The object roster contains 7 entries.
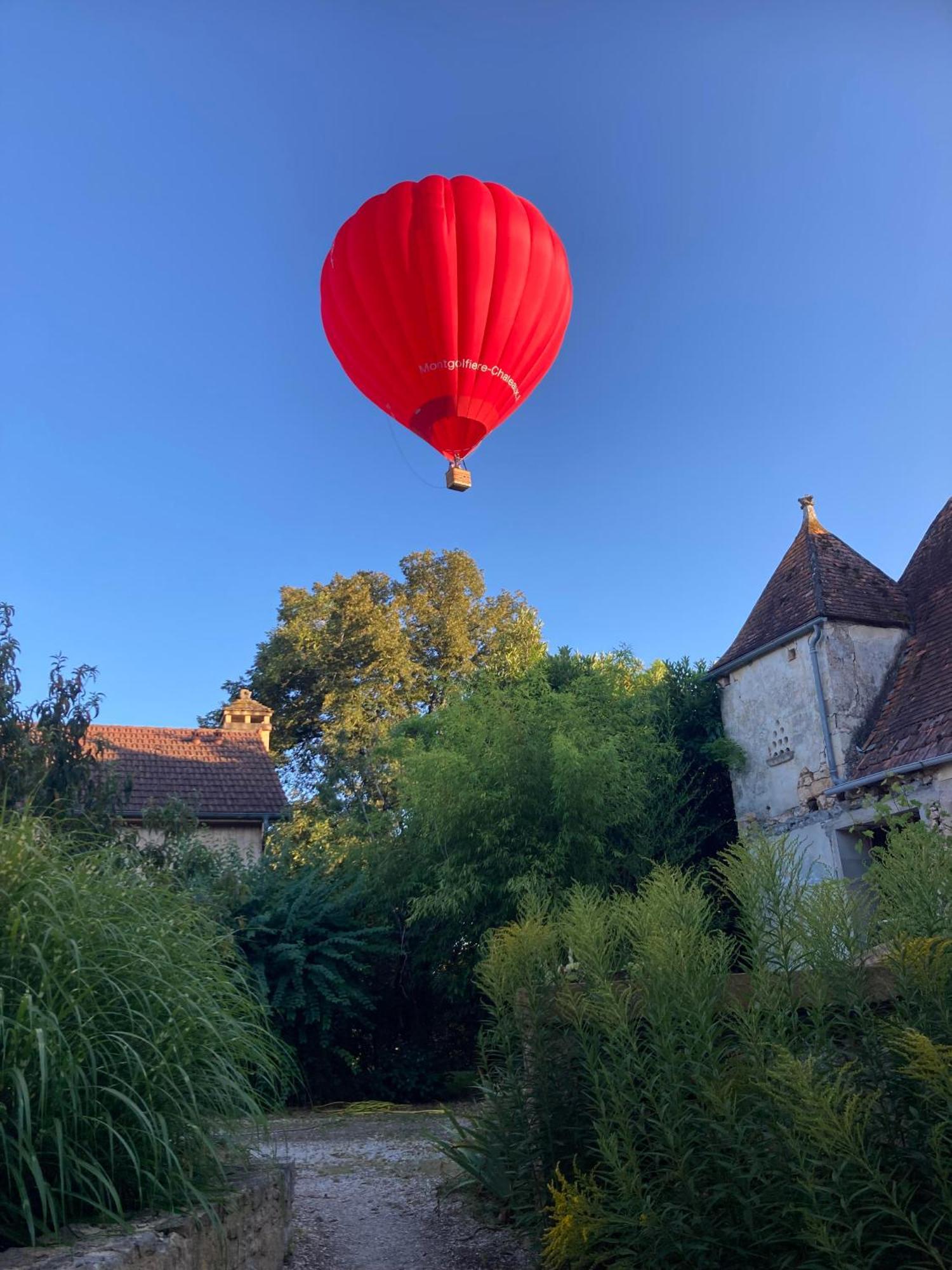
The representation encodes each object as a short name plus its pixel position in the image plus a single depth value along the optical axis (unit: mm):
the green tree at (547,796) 12359
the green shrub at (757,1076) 2662
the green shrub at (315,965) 12164
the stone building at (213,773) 18047
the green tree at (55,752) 8234
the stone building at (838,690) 12109
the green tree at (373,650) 25562
